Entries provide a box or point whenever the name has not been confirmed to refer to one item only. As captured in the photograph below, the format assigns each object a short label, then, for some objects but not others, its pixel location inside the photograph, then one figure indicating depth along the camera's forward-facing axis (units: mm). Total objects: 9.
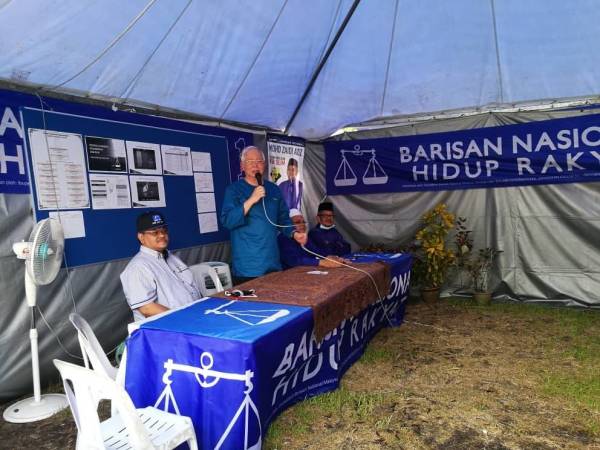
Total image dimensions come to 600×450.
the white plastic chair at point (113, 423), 1306
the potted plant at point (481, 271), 4504
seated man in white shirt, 2264
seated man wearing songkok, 4281
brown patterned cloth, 2170
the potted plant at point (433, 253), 4480
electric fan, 2277
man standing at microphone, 2920
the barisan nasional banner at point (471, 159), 4012
